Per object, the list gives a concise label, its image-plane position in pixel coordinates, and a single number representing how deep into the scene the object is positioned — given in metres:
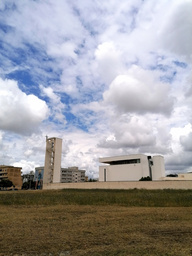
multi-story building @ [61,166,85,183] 135.34
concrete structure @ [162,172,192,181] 65.40
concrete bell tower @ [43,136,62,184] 58.03
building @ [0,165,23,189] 97.69
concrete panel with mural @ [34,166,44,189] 120.56
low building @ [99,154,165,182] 61.22
